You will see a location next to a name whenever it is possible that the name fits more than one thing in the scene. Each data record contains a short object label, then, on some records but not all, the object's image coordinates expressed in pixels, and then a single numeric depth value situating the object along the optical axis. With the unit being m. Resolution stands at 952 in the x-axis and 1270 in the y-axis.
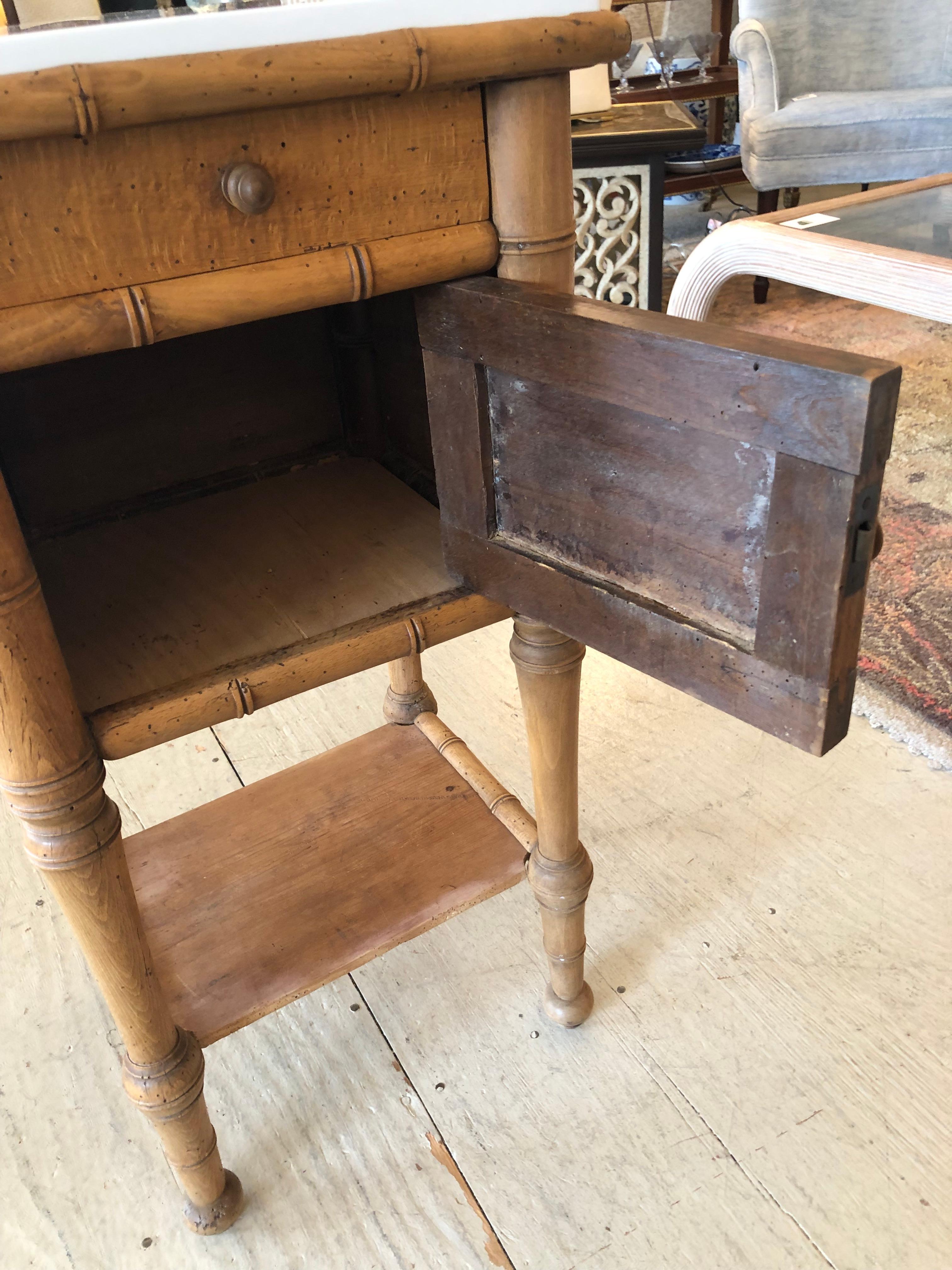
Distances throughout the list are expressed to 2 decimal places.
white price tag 1.29
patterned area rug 1.15
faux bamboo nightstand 0.43
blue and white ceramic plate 2.81
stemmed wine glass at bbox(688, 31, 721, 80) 3.29
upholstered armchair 2.43
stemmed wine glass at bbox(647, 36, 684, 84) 3.09
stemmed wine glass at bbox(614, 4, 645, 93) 3.13
